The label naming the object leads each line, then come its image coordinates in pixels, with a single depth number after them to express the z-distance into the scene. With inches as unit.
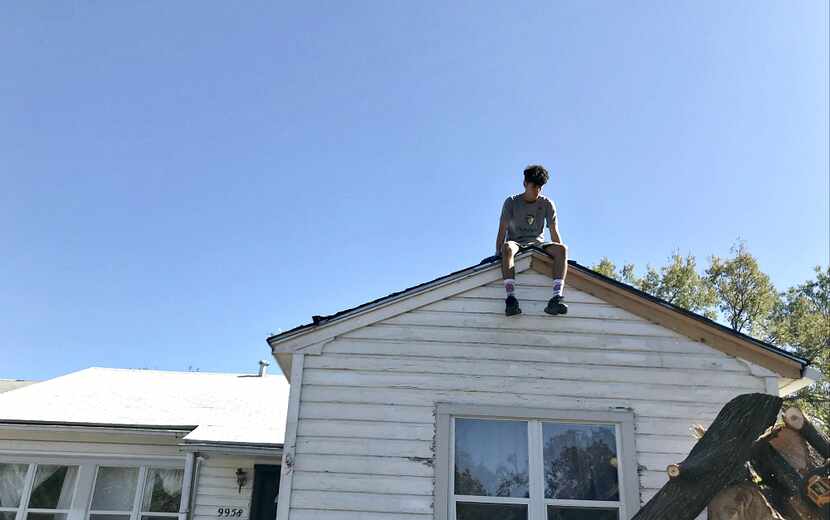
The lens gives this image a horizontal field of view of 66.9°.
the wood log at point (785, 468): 156.5
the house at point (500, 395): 215.0
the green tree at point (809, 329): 832.3
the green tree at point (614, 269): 1008.9
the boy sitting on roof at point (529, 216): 265.1
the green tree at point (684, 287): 944.9
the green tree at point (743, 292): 927.7
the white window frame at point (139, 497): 350.9
